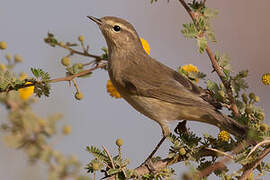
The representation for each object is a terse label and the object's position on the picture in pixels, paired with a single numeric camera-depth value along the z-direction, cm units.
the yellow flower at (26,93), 521
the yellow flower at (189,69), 516
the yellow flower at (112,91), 589
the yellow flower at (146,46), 559
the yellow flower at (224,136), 416
